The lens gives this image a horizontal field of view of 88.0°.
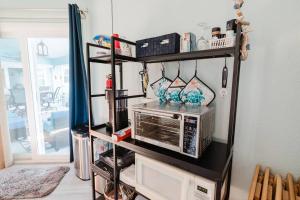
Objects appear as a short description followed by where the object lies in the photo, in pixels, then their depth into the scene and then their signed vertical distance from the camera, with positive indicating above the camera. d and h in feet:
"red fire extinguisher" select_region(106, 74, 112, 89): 4.49 -0.04
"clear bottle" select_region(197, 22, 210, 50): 3.16 +1.14
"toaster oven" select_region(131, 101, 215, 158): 2.81 -0.89
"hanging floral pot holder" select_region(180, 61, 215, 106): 3.81 -0.27
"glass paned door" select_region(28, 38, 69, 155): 7.53 -0.50
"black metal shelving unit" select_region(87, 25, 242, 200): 2.52 -1.41
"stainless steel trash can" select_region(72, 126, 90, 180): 6.35 -2.94
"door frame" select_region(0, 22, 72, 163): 6.99 +1.26
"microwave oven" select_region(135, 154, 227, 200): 2.65 -1.93
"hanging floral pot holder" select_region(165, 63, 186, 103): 4.25 -0.19
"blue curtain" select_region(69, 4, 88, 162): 6.53 +0.24
